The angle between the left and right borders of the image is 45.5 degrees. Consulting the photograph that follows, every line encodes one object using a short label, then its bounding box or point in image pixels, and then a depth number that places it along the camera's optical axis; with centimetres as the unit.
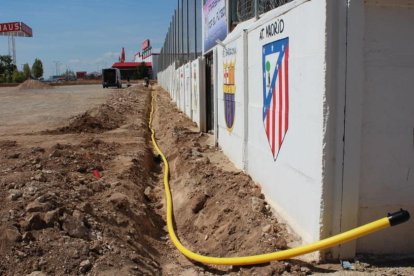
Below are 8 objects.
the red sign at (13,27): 11119
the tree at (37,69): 12650
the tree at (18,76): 9919
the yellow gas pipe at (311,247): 378
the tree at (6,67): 10356
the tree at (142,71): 9795
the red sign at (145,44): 11384
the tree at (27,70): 11412
